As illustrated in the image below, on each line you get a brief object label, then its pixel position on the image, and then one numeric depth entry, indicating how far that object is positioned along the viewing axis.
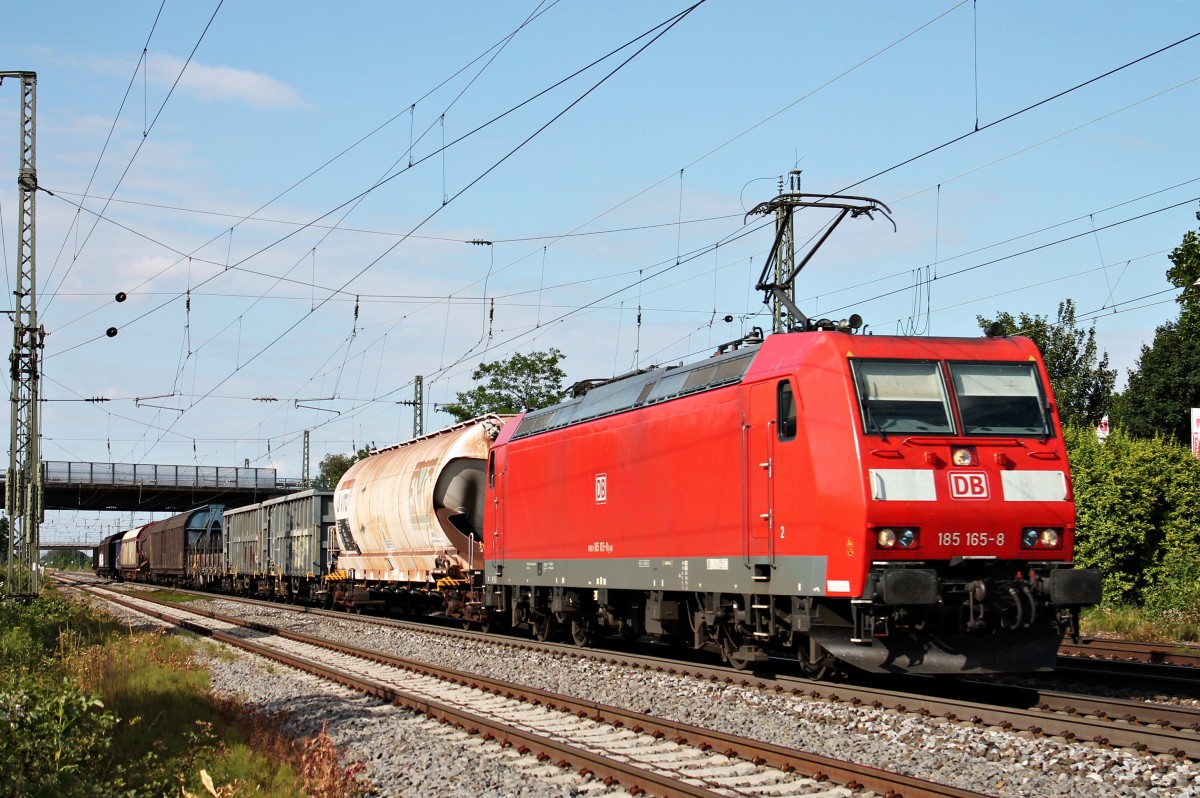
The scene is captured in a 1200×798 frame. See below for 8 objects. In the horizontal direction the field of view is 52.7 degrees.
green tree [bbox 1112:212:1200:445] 57.19
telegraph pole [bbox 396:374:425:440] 49.12
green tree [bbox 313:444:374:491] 86.75
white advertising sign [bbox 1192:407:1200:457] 32.98
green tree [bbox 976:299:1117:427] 56.03
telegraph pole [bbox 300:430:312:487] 60.97
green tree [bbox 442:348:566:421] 57.50
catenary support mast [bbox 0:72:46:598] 27.06
